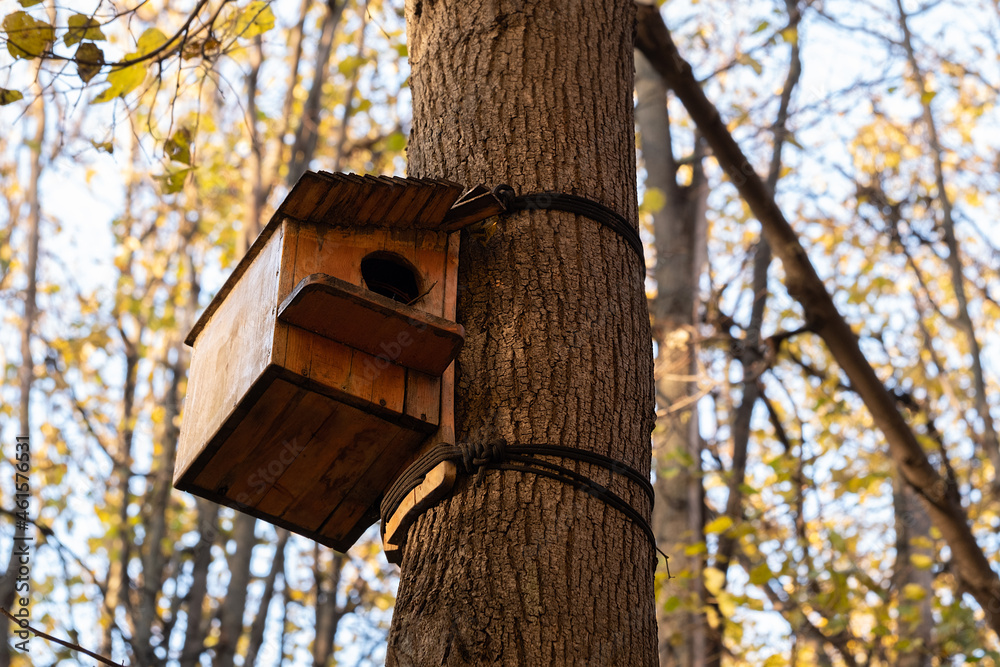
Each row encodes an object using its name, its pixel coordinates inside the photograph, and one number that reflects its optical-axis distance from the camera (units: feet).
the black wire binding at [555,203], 12.85
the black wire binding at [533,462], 10.98
